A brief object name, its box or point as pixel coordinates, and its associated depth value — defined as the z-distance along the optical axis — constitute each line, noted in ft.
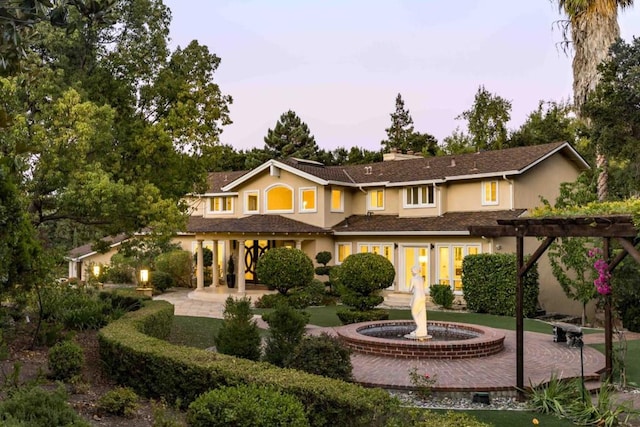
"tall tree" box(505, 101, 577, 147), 136.15
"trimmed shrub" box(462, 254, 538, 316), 69.26
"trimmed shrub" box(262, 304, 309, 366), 34.42
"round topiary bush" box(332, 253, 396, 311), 58.65
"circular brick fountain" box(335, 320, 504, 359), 40.73
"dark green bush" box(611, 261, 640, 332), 53.62
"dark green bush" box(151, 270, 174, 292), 95.20
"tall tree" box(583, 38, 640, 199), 58.13
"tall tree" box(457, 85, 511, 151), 158.40
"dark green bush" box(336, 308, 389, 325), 58.75
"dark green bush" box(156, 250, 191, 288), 102.47
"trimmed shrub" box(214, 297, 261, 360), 35.09
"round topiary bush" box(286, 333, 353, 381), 30.60
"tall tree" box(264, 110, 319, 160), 194.90
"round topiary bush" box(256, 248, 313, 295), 66.34
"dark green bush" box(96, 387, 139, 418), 24.21
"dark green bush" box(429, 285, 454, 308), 73.61
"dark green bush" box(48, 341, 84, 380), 29.27
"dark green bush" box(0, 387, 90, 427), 17.68
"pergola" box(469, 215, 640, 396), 27.68
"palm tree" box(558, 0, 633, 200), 74.28
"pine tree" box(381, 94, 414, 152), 211.61
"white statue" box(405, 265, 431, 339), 43.91
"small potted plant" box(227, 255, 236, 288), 98.48
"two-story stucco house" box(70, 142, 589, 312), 79.71
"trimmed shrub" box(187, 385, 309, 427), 20.26
